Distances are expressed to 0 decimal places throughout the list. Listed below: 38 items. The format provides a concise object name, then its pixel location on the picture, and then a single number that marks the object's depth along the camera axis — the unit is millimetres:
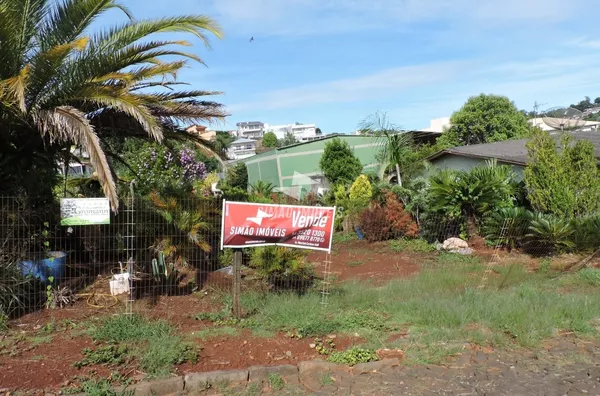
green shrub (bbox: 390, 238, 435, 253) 13336
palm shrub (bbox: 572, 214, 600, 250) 11227
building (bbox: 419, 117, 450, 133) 54719
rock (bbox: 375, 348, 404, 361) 5348
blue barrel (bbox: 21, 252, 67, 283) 6527
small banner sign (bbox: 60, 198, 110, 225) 6449
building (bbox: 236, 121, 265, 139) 132000
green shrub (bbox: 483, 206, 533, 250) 12312
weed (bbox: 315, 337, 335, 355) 5418
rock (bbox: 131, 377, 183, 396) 4523
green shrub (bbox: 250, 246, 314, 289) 7445
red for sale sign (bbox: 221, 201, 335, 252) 6379
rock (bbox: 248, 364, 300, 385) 4855
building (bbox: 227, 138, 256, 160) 86162
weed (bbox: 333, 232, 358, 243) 15766
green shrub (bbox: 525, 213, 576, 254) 11281
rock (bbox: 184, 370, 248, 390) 4672
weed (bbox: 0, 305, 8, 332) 5803
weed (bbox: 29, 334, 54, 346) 5465
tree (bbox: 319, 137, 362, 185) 22484
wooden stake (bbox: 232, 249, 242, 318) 6320
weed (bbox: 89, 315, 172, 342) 5480
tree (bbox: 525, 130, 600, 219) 11672
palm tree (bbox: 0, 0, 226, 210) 6414
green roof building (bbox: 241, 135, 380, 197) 25500
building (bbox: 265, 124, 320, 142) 114875
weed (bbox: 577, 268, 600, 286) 8891
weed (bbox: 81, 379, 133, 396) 4355
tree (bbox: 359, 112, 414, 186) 17266
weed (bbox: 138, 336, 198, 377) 4816
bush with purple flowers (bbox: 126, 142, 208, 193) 17984
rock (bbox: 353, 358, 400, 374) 5090
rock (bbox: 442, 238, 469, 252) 12930
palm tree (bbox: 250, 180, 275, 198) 20953
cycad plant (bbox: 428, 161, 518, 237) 12961
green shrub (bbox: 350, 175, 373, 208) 17109
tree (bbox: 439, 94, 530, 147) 28203
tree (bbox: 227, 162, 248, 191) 30289
